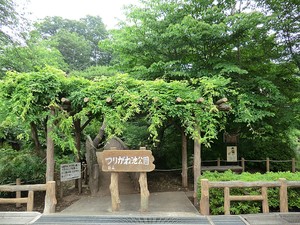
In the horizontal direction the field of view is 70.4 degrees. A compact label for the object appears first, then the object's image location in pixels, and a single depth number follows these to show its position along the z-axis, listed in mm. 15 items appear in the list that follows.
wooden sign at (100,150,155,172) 4809
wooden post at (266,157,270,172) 9391
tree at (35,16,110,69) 27666
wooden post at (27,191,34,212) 4590
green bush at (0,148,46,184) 6223
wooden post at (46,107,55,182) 4973
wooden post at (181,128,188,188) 7693
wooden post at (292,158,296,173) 9273
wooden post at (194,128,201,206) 5430
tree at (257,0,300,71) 7525
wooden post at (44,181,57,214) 4688
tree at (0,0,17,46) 8047
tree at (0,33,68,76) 8691
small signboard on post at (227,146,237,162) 8820
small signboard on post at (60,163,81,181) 5781
